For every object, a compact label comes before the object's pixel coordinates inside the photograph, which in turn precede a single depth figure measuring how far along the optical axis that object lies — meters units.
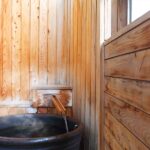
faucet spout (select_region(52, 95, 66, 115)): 2.16
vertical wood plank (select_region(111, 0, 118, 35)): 1.39
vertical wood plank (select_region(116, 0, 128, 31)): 1.32
